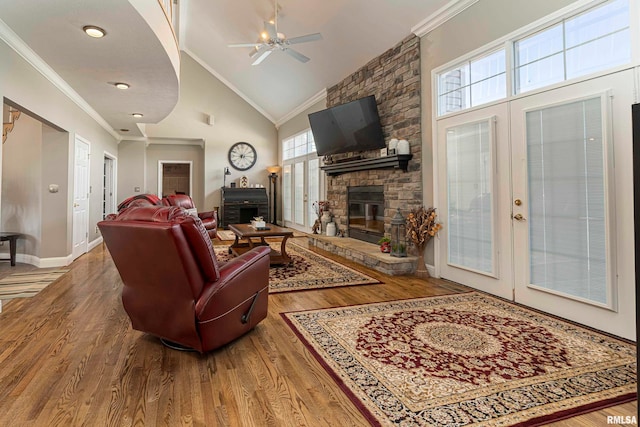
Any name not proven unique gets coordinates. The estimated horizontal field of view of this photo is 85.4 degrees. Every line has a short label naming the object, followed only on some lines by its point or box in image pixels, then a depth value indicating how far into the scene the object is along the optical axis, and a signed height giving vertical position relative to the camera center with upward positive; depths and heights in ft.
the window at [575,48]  8.25 +4.57
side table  16.16 -0.99
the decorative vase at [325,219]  22.64 +0.15
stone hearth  14.39 -1.58
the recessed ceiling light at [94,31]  9.39 +5.29
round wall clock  33.04 +6.37
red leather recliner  6.67 -1.18
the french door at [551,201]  8.18 +0.55
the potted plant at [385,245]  15.99 -1.11
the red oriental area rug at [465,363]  5.50 -2.86
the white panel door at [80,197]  17.70 +1.36
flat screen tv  17.19 +5.11
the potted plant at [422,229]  13.80 -0.34
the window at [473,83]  11.39 +4.90
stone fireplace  15.03 +3.17
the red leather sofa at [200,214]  24.18 +0.67
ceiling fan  15.35 +8.36
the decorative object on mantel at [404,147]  15.30 +3.26
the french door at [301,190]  26.35 +2.60
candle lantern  14.82 -0.68
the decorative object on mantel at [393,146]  15.61 +3.38
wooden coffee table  15.70 -0.62
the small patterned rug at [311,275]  13.01 -2.24
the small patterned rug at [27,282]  11.91 -2.28
